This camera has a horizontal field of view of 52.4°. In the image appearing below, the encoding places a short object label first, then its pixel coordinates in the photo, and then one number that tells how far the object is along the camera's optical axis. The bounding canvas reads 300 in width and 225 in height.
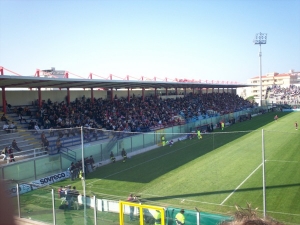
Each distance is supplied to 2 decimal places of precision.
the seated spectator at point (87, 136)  20.50
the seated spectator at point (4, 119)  20.75
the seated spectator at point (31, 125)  21.28
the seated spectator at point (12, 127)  19.21
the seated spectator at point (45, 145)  17.93
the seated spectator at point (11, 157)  15.94
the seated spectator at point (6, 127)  18.40
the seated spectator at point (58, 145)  18.27
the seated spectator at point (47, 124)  22.19
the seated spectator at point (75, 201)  10.12
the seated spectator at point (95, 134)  20.92
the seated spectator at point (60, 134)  18.67
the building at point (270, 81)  117.25
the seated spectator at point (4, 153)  15.76
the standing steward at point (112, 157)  21.20
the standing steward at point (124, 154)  21.89
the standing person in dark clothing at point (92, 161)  19.27
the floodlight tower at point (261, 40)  70.06
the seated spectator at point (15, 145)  17.50
